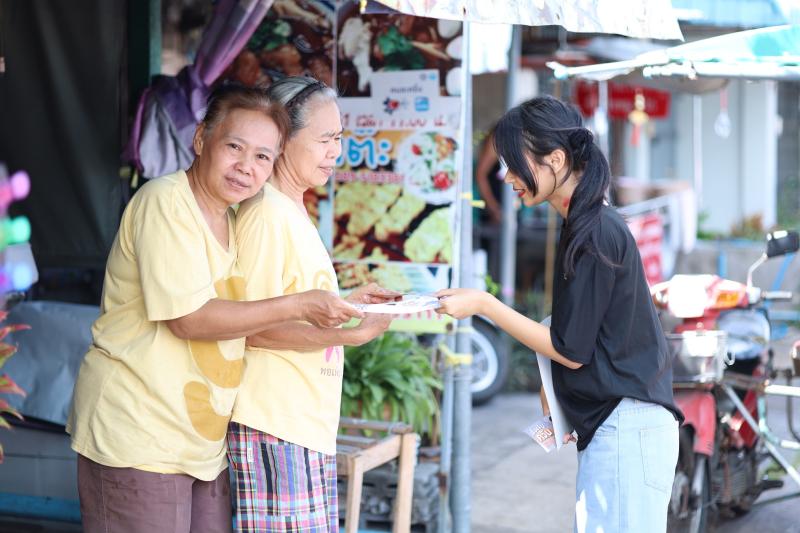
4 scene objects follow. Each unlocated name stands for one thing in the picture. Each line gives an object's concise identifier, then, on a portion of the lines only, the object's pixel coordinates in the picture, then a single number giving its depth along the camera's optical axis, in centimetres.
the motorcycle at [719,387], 455
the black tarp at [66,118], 464
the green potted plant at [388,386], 486
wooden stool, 371
